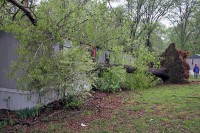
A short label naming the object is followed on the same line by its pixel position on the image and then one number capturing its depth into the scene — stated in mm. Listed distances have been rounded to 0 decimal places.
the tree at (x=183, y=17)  27891
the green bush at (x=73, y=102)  6172
